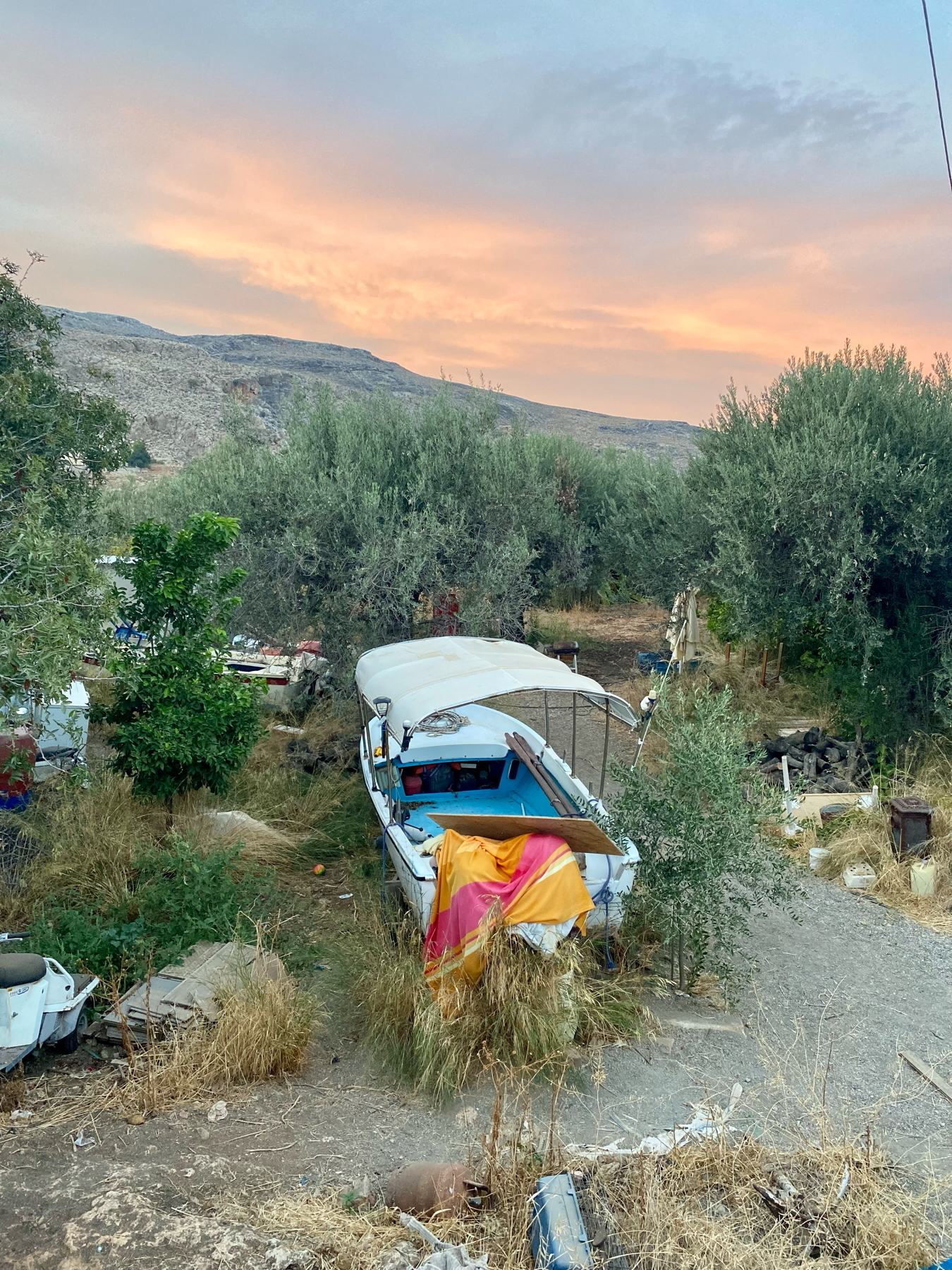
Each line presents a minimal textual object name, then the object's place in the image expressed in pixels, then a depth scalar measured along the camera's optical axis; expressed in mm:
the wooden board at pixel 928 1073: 5258
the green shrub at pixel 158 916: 6305
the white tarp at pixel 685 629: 15359
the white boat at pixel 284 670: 13750
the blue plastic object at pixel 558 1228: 3604
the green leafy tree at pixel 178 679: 8242
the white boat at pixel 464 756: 6355
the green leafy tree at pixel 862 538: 10344
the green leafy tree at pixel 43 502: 5652
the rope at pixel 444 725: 9141
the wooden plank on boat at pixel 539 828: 5988
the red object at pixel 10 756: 7879
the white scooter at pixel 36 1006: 5152
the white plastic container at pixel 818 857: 8828
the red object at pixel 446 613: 13016
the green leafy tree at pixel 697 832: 5926
